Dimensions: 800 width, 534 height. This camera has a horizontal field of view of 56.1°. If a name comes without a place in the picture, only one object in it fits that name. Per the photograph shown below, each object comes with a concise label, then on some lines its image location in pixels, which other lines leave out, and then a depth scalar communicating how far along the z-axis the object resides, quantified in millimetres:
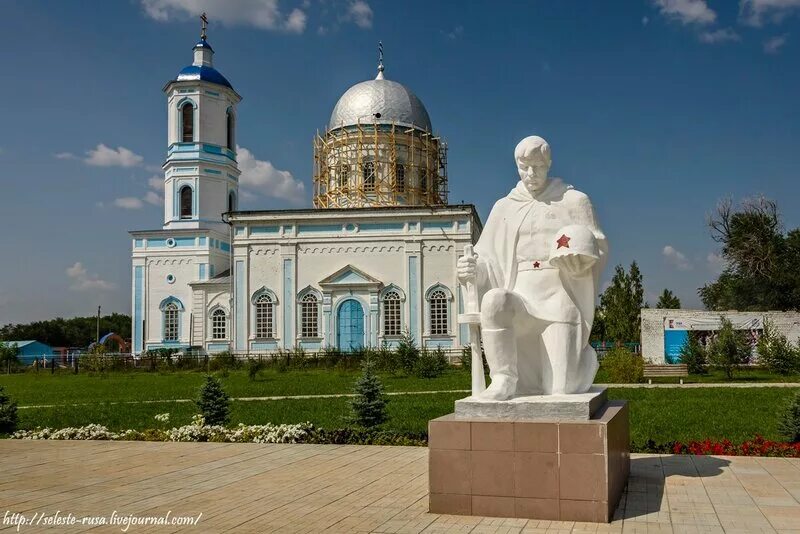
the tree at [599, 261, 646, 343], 39438
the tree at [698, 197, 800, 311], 35219
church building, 33781
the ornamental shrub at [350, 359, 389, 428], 10352
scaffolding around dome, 37281
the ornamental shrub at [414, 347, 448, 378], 23469
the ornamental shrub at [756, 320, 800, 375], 23078
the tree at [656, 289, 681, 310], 48219
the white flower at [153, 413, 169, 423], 12008
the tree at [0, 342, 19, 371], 34031
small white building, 27234
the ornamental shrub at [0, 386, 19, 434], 11562
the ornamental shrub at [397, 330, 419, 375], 25031
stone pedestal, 5172
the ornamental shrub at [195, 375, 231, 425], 11133
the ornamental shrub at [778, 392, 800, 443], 8797
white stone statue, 5773
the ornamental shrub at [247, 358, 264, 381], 24298
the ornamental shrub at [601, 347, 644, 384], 20938
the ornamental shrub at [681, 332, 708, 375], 23750
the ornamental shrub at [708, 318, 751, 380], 21734
